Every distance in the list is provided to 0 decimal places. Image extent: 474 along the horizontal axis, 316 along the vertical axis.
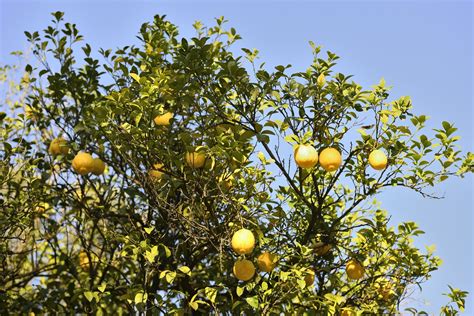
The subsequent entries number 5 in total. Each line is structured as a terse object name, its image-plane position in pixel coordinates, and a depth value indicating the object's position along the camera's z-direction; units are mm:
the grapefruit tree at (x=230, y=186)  3992
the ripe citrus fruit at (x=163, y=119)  4234
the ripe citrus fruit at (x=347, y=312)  4105
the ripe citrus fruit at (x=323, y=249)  4307
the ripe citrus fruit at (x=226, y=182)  4244
